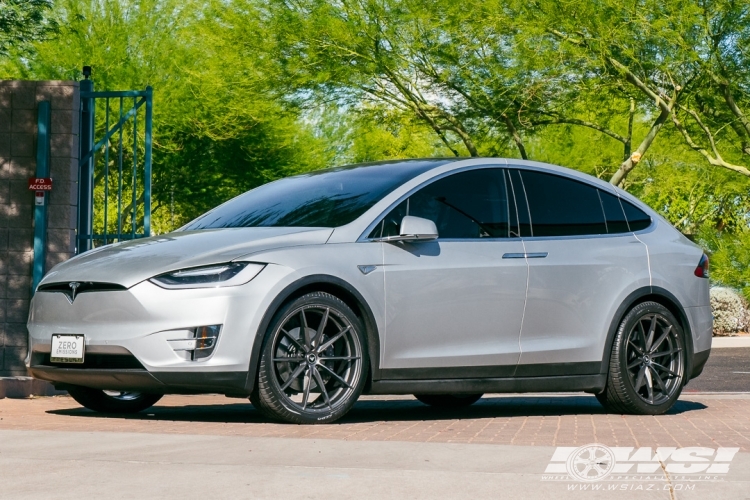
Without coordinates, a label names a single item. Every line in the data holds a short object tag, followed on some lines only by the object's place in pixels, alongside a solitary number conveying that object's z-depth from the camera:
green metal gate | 11.97
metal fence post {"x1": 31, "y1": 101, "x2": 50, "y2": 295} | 11.62
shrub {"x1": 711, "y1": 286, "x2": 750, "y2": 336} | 29.06
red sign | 11.62
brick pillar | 11.71
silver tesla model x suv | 7.63
